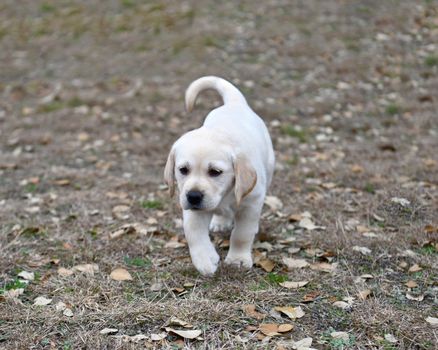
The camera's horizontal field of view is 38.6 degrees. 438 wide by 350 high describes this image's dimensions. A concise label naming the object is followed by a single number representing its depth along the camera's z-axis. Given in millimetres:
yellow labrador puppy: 3486
